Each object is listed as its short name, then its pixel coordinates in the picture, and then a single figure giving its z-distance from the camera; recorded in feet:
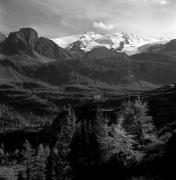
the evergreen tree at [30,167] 362.80
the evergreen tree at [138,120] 254.68
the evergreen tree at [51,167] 304.79
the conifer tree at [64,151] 288.92
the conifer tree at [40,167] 349.41
